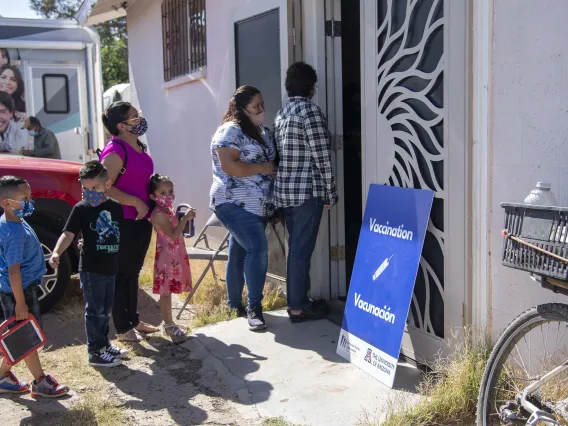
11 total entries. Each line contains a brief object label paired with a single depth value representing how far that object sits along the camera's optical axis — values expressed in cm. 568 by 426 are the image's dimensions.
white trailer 836
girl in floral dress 470
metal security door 362
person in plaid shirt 471
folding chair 551
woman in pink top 452
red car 562
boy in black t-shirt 405
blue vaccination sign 381
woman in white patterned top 473
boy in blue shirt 371
